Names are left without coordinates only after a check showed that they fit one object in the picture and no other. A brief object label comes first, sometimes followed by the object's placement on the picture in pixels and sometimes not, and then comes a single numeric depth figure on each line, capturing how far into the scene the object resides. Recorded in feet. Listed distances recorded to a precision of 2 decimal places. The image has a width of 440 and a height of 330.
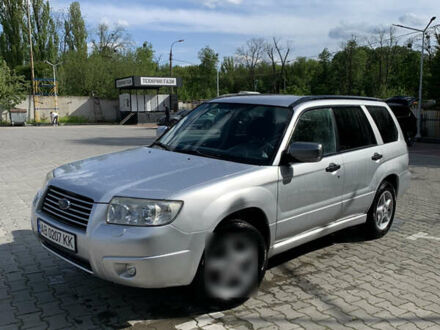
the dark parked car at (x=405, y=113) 58.44
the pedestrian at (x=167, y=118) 107.86
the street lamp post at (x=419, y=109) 73.61
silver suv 9.95
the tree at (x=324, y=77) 218.38
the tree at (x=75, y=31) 189.88
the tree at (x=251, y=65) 254.10
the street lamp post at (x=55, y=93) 137.80
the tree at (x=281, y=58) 235.20
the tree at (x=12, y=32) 164.86
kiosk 134.00
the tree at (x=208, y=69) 252.62
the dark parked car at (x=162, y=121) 110.54
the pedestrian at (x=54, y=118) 123.95
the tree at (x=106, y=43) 217.56
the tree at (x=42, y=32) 169.07
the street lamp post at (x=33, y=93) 130.27
